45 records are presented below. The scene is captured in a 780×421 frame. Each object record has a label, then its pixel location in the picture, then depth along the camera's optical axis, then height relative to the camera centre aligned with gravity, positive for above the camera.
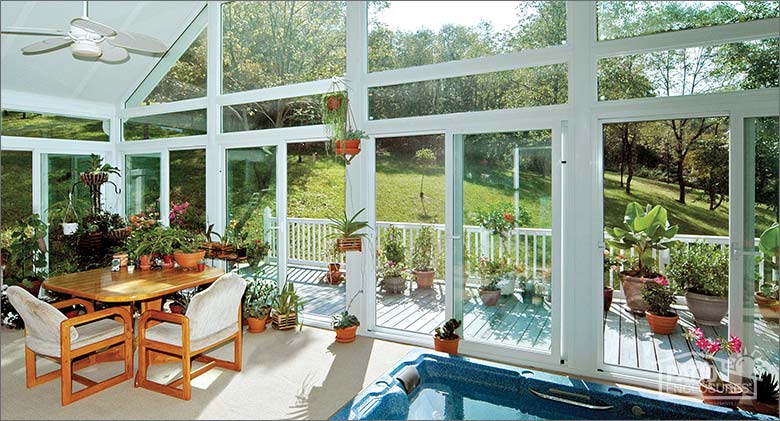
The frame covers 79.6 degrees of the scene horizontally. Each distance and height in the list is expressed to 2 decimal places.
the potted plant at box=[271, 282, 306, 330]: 4.63 -1.02
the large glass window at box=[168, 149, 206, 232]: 5.55 +0.25
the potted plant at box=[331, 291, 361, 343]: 4.28 -1.10
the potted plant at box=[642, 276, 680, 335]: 3.52 -0.76
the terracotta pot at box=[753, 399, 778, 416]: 2.94 -1.28
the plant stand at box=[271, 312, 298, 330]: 4.62 -1.13
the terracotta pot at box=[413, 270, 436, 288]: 4.58 -0.70
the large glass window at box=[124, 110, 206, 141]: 5.53 +1.02
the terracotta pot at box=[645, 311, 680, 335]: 3.51 -0.89
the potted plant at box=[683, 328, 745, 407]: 3.00 -1.15
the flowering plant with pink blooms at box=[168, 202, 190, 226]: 5.34 -0.07
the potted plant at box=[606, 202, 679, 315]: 3.50 -0.25
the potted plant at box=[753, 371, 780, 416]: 2.94 -1.20
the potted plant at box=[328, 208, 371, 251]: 4.32 -0.27
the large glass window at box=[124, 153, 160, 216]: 5.98 +0.32
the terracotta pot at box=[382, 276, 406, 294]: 4.71 -0.78
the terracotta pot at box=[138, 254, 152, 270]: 4.13 -0.48
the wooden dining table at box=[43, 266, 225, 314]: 3.25 -0.57
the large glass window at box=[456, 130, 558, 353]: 3.78 -0.27
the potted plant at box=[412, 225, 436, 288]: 4.48 -0.51
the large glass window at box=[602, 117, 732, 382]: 3.27 -0.18
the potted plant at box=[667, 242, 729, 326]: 3.29 -0.52
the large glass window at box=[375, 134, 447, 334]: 4.27 -0.25
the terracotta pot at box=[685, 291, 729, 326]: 3.29 -0.73
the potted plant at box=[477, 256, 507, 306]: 4.02 -0.61
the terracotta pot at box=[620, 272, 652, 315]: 3.69 -0.69
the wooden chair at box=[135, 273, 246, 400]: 3.12 -0.86
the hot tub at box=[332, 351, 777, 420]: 2.70 -1.19
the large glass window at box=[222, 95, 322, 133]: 4.82 +1.01
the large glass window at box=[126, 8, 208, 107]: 5.48 +1.66
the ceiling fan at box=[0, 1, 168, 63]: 3.19 +1.16
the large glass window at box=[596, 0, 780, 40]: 3.16 +1.35
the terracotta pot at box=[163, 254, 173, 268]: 4.20 -0.47
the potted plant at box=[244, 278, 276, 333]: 4.59 -0.97
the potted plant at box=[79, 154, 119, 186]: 5.22 +0.39
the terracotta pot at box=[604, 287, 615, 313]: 3.69 -0.71
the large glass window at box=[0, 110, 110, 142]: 5.18 +0.98
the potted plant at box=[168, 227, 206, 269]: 4.08 -0.36
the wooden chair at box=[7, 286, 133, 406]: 2.95 -0.86
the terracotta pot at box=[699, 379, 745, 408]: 3.00 -1.21
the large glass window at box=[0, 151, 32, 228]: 5.18 +0.26
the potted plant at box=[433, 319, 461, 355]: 3.85 -1.09
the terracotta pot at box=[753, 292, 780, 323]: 3.09 -0.68
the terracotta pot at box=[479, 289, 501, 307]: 4.02 -0.78
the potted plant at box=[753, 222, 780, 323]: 3.08 -0.48
